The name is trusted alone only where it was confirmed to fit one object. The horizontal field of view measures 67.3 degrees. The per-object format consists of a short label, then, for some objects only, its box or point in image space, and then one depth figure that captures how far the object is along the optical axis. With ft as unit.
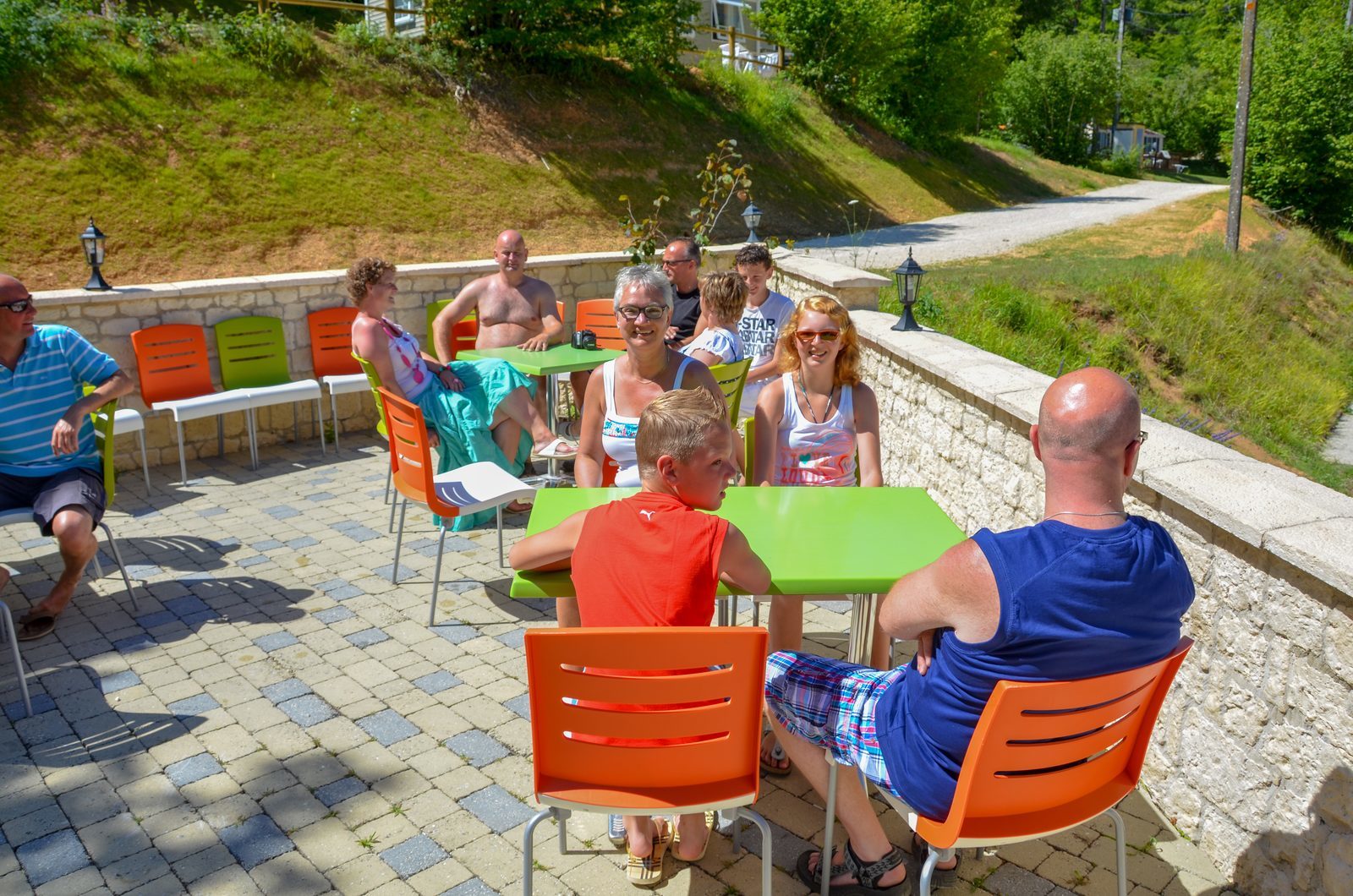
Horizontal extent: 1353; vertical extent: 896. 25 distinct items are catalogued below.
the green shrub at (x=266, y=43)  48.44
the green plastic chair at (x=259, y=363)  23.26
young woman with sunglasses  12.85
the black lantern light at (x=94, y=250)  23.25
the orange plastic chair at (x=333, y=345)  24.90
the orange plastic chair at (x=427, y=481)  14.83
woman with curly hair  18.04
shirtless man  21.62
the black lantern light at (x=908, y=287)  18.74
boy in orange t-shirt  7.98
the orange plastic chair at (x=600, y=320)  23.84
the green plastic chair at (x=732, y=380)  16.43
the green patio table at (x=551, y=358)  19.40
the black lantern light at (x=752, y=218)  29.73
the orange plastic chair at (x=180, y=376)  21.98
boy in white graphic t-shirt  19.11
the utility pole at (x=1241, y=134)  61.26
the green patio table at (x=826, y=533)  8.86
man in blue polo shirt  14.38
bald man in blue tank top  6.64
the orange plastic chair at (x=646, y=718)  7.09
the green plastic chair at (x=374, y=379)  17.42
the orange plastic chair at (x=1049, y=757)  6.74
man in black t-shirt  21.25
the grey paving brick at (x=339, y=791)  10.77
